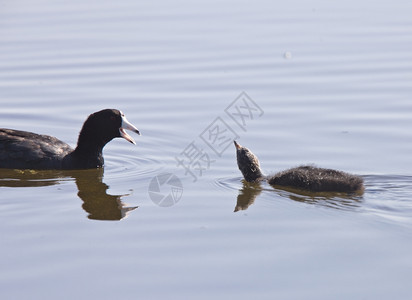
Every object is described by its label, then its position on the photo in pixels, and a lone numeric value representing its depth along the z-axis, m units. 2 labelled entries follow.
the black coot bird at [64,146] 19.08
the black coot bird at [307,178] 15.53
